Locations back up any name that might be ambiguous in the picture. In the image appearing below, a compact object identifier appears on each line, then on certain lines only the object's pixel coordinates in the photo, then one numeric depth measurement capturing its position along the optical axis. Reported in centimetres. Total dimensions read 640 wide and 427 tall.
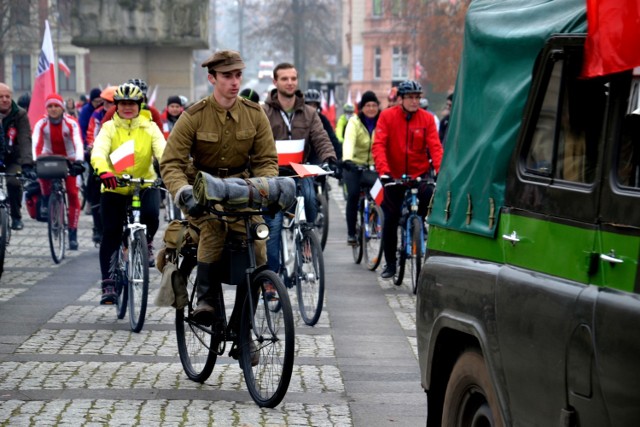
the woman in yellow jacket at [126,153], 1110
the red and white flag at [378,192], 1348
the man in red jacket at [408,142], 1320
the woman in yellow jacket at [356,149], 1622
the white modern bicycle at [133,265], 1040
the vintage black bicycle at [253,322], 740
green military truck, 391
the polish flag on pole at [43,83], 1805
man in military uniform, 790
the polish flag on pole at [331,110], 4389
